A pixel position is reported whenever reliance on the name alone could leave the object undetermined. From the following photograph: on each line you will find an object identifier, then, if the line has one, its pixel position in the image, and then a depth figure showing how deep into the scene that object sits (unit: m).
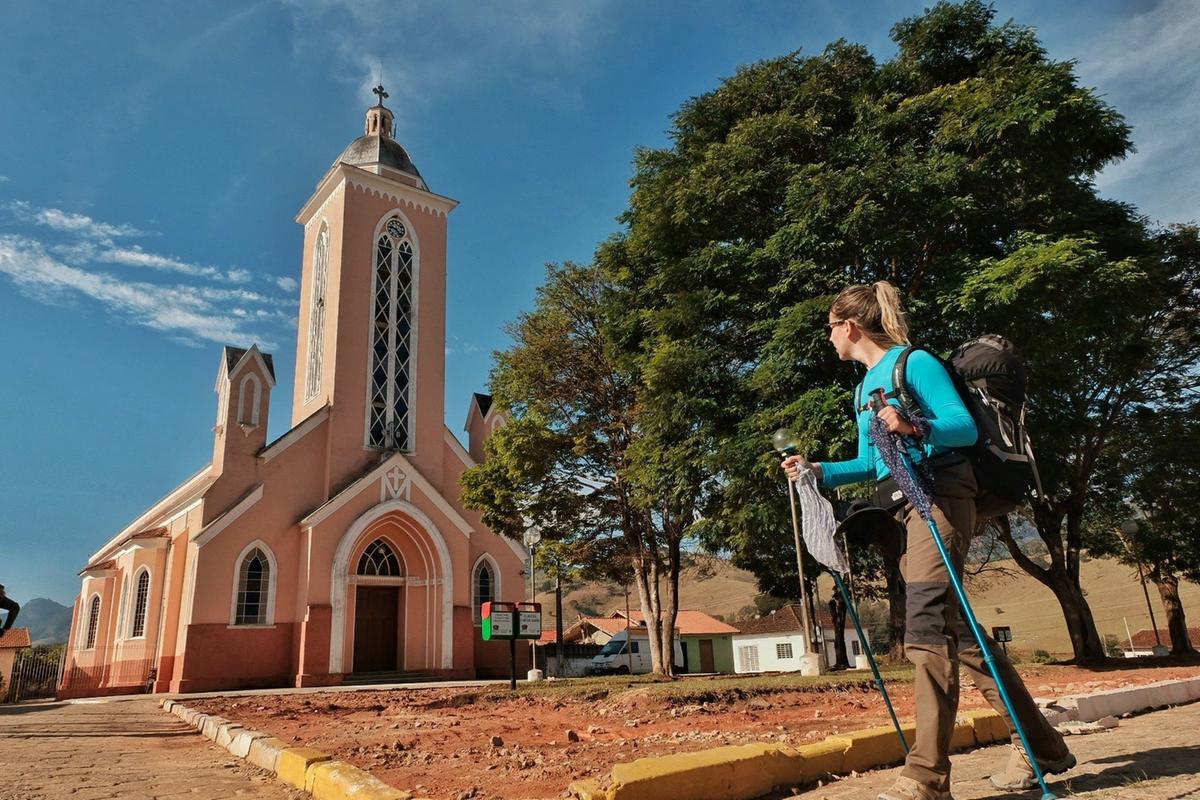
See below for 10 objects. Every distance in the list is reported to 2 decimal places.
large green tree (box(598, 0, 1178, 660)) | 13.69
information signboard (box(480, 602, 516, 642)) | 15.12
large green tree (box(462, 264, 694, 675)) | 18.80
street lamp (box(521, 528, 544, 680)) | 18.70
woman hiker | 3.04
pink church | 19.88
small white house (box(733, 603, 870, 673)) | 50.97
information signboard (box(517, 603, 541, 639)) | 15.61
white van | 37.34
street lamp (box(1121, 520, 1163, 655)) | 21.22
